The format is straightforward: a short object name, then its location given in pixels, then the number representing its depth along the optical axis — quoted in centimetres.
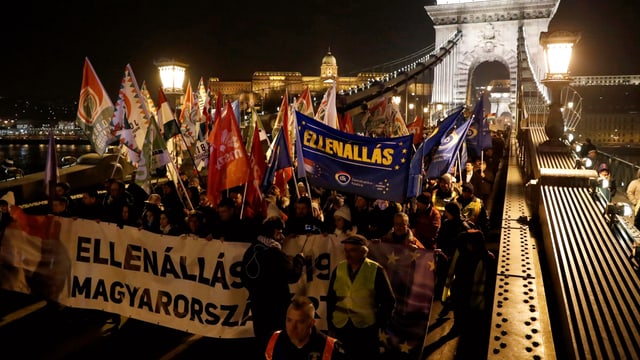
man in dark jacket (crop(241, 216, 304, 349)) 443
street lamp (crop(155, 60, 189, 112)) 1276
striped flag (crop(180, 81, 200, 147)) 1296
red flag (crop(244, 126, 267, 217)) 673
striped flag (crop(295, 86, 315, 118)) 1285
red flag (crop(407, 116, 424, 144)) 1269
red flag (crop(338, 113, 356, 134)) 1297
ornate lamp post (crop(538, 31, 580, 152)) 912
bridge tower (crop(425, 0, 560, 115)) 5238
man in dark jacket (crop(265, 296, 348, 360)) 299
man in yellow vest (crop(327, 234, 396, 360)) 413
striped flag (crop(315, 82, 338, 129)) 1077
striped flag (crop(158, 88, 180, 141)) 888
